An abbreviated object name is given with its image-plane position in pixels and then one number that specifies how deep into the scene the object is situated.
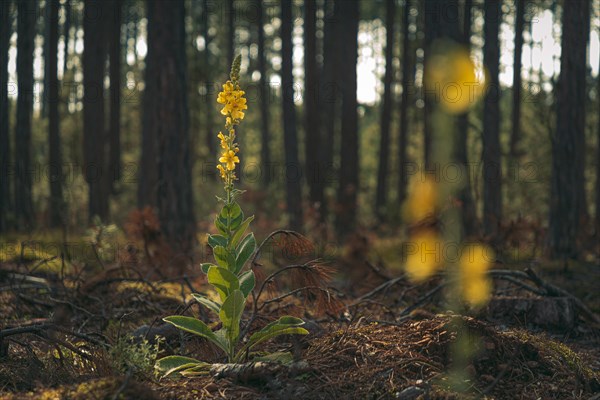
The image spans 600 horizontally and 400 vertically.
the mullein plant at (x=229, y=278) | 3.92
